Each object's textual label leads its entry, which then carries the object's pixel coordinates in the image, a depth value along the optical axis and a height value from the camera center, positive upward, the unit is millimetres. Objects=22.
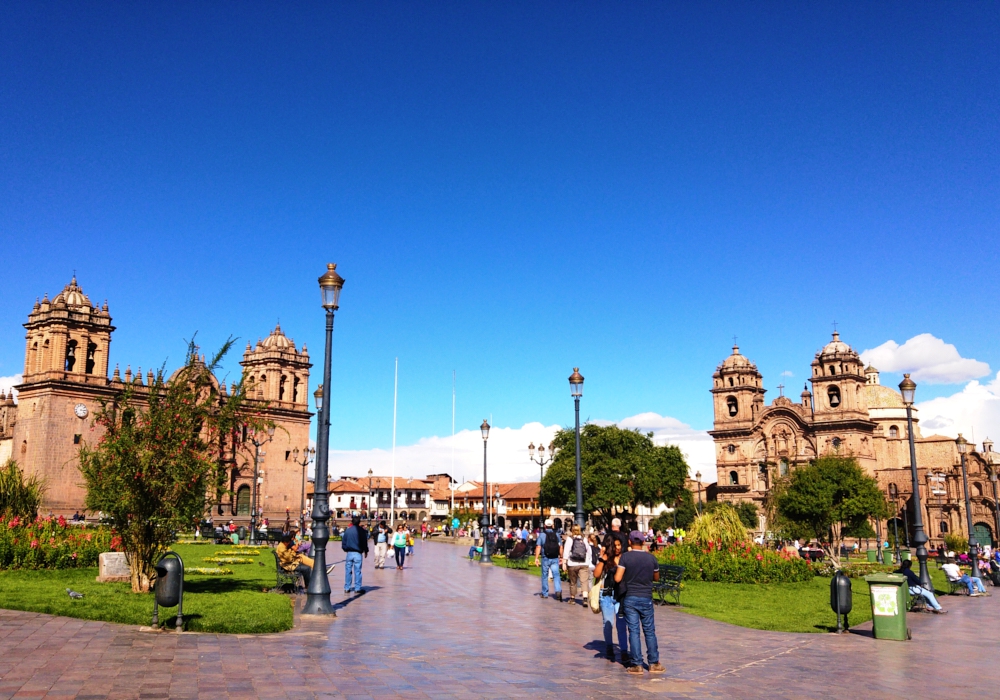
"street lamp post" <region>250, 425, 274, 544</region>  38719 -2205
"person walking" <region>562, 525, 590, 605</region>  16422 -1596
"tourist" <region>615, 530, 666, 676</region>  9289 -1345
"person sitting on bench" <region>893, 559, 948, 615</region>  16641 -2207
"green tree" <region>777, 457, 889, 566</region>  52875 -883
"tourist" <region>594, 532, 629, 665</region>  9875 -1509
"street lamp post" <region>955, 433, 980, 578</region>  23703 -2150
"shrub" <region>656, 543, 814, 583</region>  21812 -2210
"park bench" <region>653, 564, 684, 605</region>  16625 -2063
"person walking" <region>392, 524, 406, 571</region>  24797 -1927
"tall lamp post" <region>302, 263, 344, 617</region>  13438 -154
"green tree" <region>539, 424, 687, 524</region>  59344 +1010
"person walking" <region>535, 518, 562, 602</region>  17000 -1509
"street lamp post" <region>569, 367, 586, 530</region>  23375 +2920
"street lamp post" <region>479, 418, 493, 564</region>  29734 -2192
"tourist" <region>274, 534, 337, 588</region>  16562 -1616
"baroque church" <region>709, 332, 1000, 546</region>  75312 +4530
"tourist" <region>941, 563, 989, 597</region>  21438 -2549
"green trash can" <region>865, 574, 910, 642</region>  12383 -1868
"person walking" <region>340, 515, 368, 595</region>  17328 -1483
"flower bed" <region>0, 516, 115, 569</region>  18781 -1538
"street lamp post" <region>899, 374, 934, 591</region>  18812 -745
